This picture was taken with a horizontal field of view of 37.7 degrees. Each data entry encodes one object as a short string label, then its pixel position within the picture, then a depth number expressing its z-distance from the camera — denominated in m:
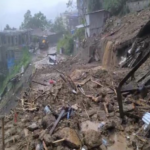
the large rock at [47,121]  6.70
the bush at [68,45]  30.44
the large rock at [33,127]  6.74
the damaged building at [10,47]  35.28
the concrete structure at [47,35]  40.28
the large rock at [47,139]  5.56
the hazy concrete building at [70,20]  45.78
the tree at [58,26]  46.61
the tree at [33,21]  46.28
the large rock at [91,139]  5.65
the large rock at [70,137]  5.52
